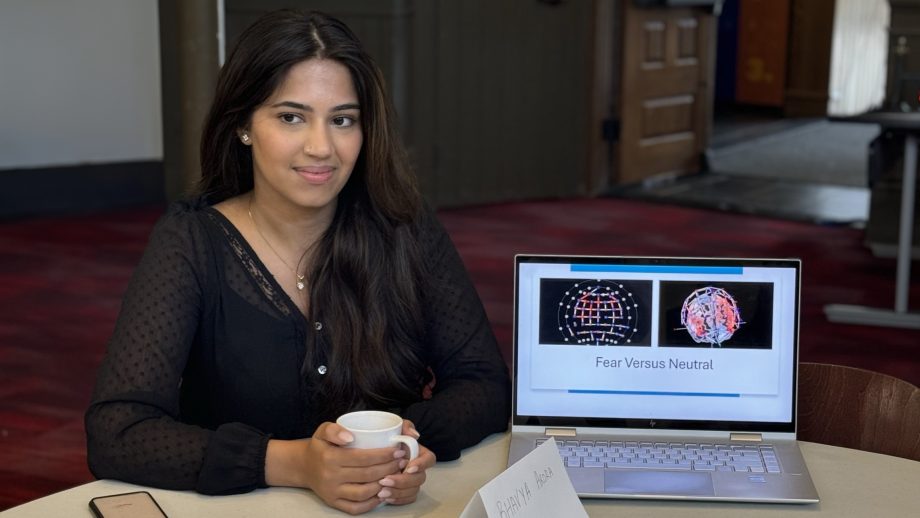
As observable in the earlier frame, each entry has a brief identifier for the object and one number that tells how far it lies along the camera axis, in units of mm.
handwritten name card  1988
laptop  2333
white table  2178
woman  2465
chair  2488
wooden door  8917
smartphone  2135
